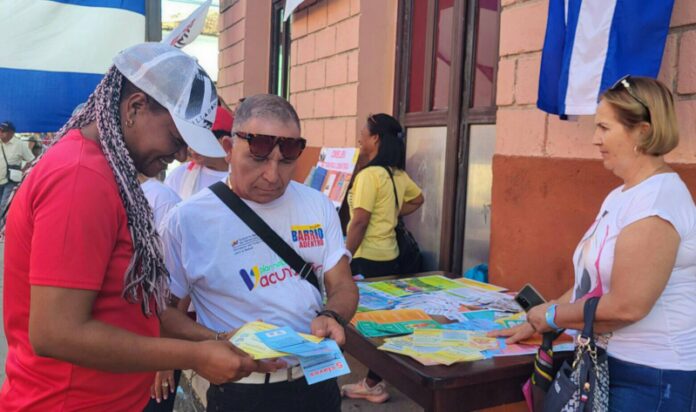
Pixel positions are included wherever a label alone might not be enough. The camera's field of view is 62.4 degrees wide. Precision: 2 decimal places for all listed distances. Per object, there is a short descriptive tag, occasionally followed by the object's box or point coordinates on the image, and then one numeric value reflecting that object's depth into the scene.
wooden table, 1.91
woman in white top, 1.71
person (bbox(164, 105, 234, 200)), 3.26
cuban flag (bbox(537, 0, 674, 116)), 2.43
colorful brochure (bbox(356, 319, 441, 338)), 2.31
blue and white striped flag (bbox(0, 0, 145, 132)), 2.99
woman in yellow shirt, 4.04
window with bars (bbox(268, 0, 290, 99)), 7.42
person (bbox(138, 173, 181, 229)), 2.57
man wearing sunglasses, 1.83
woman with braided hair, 1.23
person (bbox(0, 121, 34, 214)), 9.23
